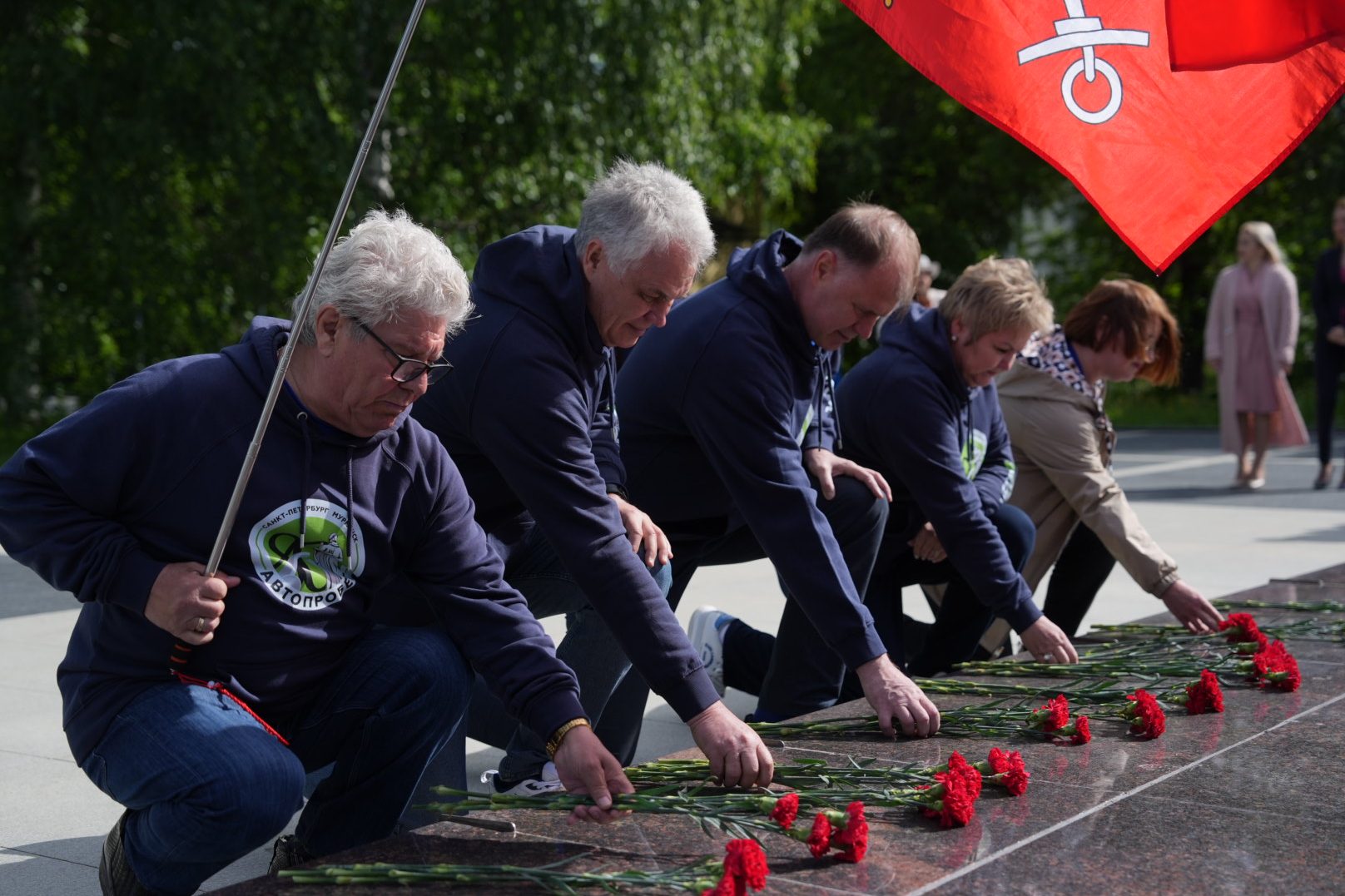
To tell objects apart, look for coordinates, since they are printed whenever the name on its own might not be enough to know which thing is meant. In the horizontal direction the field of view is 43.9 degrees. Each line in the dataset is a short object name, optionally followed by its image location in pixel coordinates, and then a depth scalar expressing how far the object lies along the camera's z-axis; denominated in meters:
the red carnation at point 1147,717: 3.72
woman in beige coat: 5.25
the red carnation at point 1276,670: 4.31
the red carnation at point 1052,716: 3.71
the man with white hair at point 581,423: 3.17
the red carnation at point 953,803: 3.00
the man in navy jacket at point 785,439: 3.71
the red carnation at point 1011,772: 3.24
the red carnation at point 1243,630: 4.73
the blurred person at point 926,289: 7.46
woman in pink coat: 12.24
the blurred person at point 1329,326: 11.75
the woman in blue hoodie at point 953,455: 4.45
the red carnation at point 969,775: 3.05
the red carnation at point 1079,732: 3.68
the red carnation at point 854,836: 2.75
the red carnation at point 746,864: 2.48
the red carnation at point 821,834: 2.71
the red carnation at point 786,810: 2.80
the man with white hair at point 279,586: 2.78
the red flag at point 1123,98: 3.44
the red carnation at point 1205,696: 4.01
